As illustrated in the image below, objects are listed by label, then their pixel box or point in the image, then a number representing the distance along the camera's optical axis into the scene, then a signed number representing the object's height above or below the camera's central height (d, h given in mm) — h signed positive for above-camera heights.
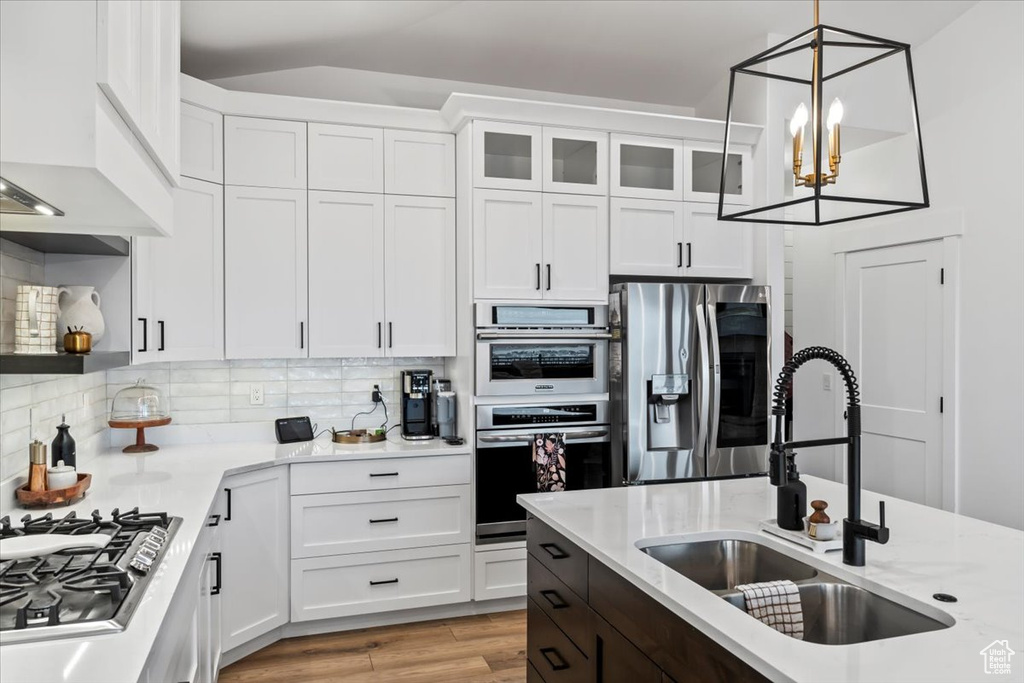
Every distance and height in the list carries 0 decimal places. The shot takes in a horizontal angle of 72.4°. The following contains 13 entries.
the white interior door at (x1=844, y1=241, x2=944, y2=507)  4258 -88
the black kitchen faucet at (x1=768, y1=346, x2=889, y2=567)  1603 -270
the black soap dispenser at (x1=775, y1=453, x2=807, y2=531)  1823 -414
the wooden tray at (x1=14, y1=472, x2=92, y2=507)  2168 -474
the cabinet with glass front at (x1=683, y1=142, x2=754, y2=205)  3992 +1002
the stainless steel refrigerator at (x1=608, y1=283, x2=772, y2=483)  3672 -174
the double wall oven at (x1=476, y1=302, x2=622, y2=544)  3609 -278
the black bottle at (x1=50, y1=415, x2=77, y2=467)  2469 -363
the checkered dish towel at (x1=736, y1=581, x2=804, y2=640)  1521 -567
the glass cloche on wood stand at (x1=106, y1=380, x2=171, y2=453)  3146 -299
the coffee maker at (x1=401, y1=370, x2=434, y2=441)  3838 -325
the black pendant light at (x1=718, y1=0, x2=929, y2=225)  1595 +1101
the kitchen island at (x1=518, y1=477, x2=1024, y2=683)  1165 -512
